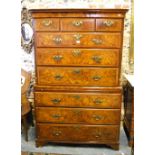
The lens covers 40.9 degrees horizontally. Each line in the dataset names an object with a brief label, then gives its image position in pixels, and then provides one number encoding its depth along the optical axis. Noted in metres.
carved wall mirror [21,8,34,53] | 2.85
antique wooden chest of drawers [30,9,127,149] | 2.17
